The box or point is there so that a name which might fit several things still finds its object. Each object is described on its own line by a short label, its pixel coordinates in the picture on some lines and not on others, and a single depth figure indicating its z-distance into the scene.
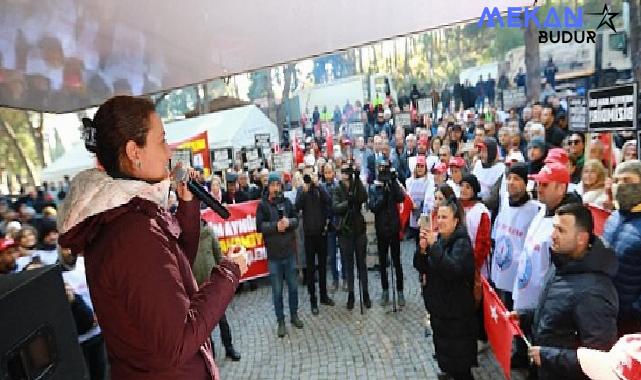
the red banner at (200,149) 10.59
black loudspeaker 1.23
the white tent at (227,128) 11.47
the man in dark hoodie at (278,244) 5.57
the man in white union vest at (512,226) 3.96
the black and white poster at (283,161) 9.22
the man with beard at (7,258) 3.67
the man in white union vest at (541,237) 3.32
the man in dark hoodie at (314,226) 6.09
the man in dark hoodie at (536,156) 5.20
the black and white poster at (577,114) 5.93
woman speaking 1.22
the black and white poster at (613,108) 4.62
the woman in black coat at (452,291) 3.30
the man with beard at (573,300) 2.15
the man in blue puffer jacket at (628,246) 2.90
